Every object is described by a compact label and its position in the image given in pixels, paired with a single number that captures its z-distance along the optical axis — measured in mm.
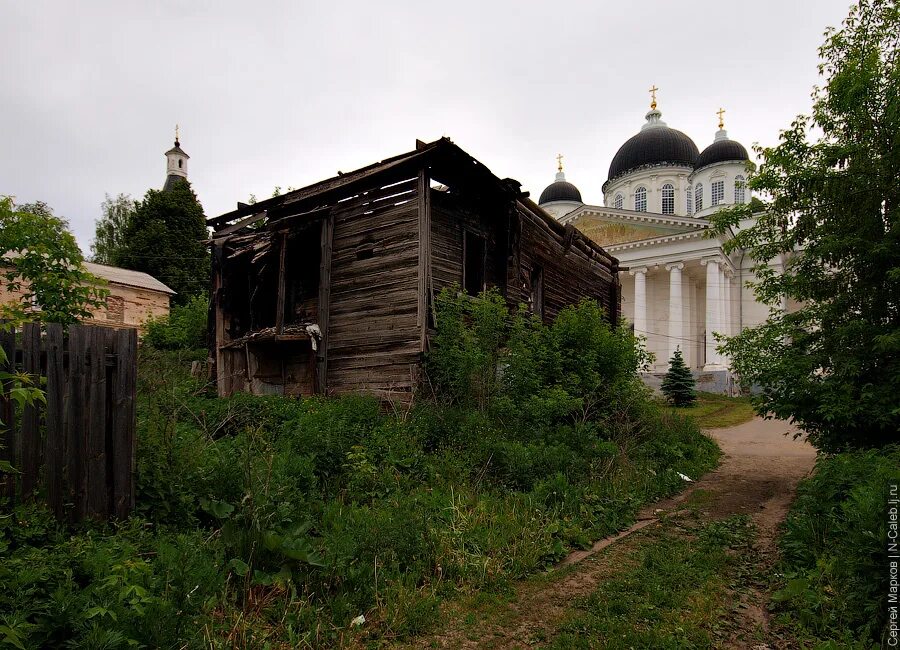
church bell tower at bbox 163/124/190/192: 48281
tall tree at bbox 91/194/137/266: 36819
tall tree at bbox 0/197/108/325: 5371
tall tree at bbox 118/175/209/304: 32438
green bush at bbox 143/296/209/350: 18125
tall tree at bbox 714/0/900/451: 7594
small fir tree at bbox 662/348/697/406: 25734
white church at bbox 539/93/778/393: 35094
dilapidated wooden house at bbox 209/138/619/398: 10899
